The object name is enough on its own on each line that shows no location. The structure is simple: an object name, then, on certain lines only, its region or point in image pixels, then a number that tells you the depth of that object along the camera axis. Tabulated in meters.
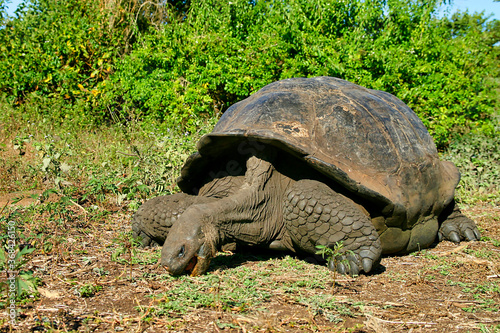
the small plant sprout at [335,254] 3.02
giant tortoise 3.19
